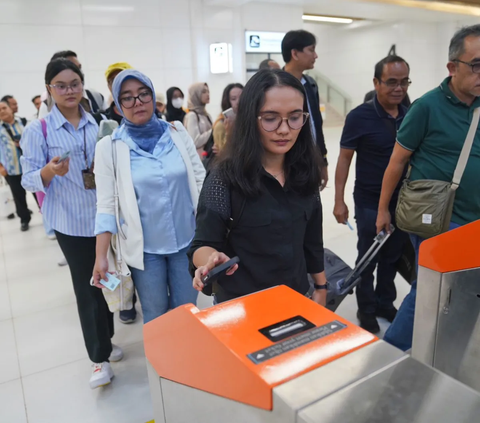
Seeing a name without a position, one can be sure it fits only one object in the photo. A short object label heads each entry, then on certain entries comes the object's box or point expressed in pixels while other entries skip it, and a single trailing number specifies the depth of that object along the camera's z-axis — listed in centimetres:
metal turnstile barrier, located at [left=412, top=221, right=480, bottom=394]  141
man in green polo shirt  176
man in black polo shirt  240
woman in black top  126
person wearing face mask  518
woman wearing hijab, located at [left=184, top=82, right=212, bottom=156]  408
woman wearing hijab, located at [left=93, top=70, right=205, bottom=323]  187
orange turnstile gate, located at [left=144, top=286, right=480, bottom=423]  63
